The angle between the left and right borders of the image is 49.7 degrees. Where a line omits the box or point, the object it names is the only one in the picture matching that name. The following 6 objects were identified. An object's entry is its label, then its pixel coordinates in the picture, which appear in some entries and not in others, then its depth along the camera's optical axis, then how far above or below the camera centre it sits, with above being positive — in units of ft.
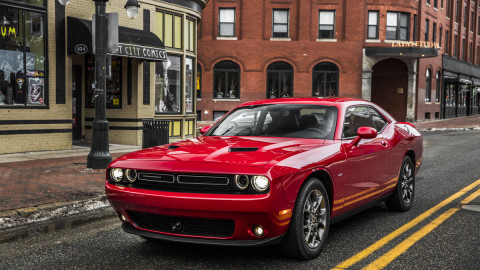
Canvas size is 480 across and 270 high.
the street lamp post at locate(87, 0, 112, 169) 33.30 +0.20
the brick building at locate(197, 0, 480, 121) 109.50 +12.02
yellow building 42.34 +2.96
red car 13.94 -2.18
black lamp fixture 37.99 +7.07
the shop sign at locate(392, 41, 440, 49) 111.24 +13.76
